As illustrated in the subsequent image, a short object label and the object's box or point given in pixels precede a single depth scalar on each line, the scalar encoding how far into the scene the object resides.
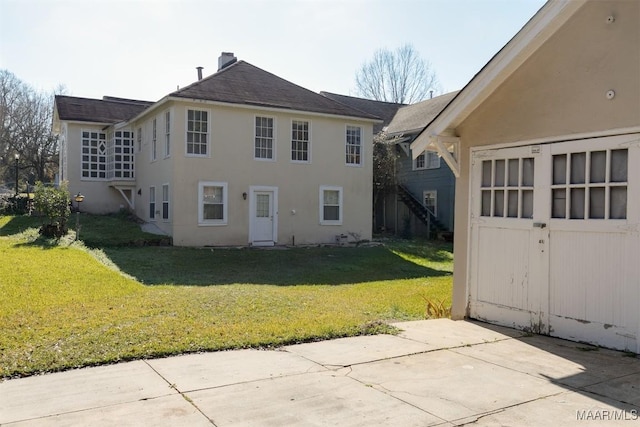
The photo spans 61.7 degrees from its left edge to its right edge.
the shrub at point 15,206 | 24.98
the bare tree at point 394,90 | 45.34
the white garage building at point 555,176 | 5.86
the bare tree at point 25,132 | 44.53
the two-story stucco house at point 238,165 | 18.59
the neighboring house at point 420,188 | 25.55
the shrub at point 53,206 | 17.09
